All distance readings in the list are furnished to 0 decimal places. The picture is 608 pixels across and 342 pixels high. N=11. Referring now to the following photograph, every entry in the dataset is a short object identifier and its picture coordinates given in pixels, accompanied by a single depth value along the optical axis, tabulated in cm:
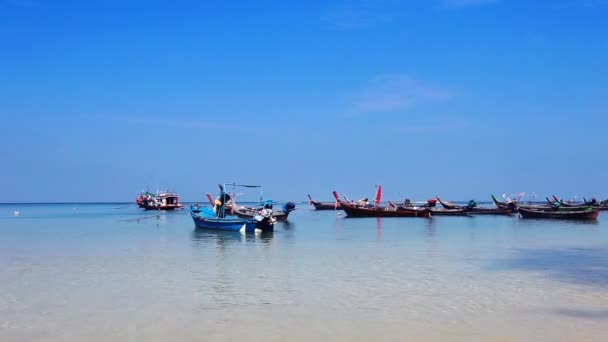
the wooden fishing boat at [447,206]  5596
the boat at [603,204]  5902
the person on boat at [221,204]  2936
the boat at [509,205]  5546
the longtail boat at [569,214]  4359
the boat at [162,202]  7106
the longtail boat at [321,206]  8012
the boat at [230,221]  2752
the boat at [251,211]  3683
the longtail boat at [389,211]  4934
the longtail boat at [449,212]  5309
